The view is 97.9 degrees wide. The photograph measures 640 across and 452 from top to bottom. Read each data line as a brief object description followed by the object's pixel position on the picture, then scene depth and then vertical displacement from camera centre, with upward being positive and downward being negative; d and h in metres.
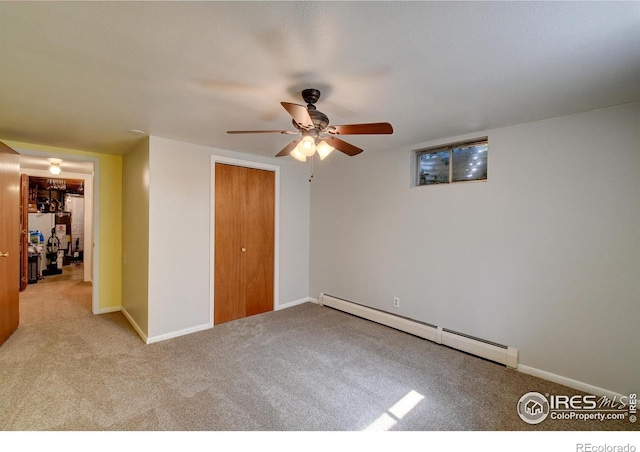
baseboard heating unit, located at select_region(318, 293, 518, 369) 2.65 -1.24
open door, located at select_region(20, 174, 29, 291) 5.22 -0.36
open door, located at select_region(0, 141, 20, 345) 2.91 -0.24
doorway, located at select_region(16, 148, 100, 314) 3.98 +0.01
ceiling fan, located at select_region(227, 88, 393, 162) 1.85 +0.64
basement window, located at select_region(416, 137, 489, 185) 2.97 +0.69
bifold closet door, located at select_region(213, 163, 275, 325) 3.70 -0.30
